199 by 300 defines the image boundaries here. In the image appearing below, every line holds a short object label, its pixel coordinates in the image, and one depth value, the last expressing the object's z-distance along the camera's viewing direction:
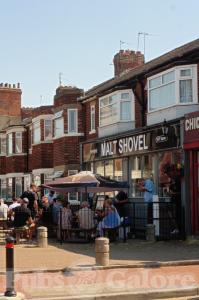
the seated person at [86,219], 19.08
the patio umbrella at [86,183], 19.14
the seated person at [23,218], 19.44
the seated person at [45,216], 21.91
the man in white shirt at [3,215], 21.77
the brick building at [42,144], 30.45
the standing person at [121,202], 21.61
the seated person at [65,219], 19.31
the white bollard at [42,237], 17.53
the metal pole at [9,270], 9.77
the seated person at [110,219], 18.52
